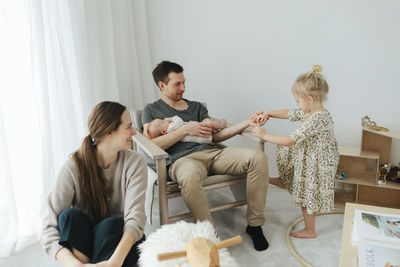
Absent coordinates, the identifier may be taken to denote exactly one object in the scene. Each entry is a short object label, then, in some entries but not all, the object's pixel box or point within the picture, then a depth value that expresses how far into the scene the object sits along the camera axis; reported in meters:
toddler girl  1.81
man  1.81
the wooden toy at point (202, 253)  0.85
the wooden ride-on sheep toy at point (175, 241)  1.01
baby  2.12
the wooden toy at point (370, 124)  2.24
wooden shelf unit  2.33
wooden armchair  1.74
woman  1.28
